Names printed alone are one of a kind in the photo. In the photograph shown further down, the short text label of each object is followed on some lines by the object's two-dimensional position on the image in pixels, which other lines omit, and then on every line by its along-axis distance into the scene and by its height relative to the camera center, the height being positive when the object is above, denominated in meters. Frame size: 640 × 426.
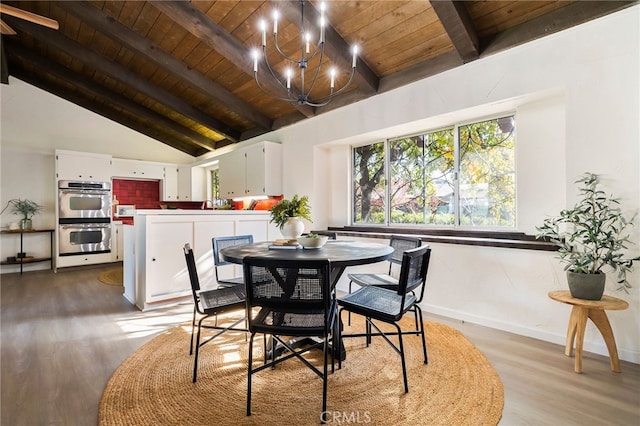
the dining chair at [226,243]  2.61 -0.26
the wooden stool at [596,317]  2.00 -0.70
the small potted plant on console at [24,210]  5.61 +0.10
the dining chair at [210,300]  2.02 -0.59
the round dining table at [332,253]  1.85 -0.26
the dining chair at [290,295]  1.58 -0.43
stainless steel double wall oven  5.71 -0.03
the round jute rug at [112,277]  4.77 -1.02
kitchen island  3.45 -0.42
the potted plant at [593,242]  2.08 -0.20
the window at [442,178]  3.13 +0.43
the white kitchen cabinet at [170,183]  7.22 +0.75
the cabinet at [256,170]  4.96 +0.75
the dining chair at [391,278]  2.55 -0.56
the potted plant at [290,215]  2.43 +0.00
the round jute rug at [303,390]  1.62 -1.05
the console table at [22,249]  5.44 -0.59
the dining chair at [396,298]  1.86 -0.58
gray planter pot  2.06 -0.48
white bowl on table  2.26 -0.20
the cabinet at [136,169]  6.54 +1.01
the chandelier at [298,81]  3.35 +1.74
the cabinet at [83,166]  5.70 +0.94
